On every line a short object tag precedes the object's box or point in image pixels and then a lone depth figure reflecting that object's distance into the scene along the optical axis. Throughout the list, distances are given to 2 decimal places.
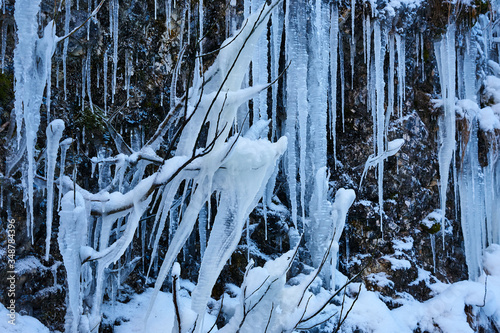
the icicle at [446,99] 5.84
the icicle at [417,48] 6.09
